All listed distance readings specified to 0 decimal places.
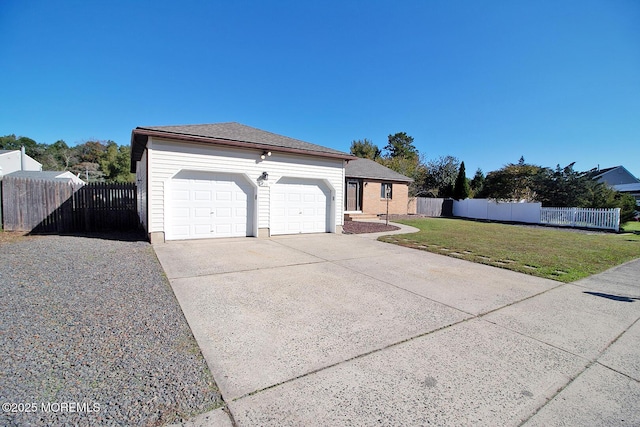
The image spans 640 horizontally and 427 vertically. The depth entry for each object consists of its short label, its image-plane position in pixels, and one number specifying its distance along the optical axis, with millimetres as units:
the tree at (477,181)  33809
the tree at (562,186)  18906
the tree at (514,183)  24406
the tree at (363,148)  45094
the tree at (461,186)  29109
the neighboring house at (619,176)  36594
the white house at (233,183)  8516
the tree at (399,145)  52431
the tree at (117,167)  41531
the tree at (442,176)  30938
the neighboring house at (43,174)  23066
